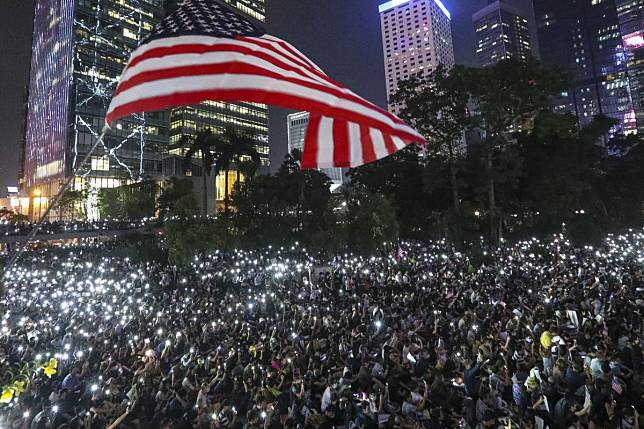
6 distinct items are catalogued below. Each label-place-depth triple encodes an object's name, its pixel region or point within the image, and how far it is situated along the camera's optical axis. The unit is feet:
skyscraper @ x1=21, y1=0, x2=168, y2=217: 220.84
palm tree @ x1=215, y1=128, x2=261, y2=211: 136.26
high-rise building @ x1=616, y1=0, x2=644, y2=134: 339.16
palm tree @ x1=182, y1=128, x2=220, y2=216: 133.28
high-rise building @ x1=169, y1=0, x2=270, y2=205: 277.85
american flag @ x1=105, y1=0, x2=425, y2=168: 15.21
